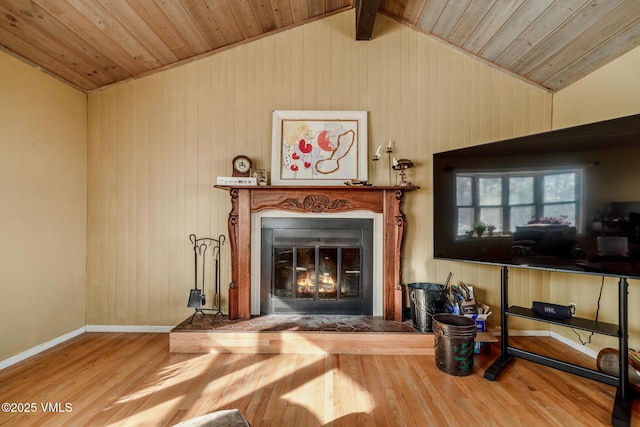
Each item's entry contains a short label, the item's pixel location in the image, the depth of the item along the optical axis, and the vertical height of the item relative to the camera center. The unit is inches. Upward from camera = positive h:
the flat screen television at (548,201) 71.5 +3.1
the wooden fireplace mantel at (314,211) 110.8 -0.7
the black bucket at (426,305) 102.7 -32.8
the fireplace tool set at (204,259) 116.9 -19.6
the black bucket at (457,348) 86.8 -40.7
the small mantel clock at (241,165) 116.5 +18.3
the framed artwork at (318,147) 117.5 +25.7
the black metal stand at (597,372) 69.3 -42.0
